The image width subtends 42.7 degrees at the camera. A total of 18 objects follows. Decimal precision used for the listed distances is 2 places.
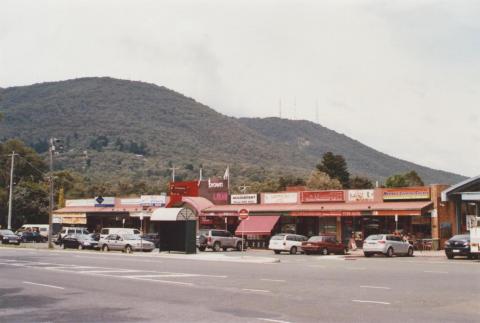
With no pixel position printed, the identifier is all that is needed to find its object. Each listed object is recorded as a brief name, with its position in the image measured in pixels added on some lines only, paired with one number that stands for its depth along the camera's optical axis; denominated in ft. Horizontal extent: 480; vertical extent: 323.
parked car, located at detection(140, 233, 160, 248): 173.06
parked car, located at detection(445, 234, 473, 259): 114.83
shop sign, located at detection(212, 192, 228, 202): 197.13
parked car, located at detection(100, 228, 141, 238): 172.70
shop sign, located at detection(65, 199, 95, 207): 242.37
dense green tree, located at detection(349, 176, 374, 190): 369.09
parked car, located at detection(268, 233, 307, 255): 143.64
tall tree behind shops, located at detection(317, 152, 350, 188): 371.31
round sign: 115.07
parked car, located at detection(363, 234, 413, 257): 126.41
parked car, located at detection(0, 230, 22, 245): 199.41
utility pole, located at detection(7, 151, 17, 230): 240.36
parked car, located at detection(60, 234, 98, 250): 166.27
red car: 138.31
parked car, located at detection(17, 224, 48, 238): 241.16
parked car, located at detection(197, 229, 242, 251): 157.89
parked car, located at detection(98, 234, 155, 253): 152.35
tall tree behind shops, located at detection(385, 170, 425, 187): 374.12
